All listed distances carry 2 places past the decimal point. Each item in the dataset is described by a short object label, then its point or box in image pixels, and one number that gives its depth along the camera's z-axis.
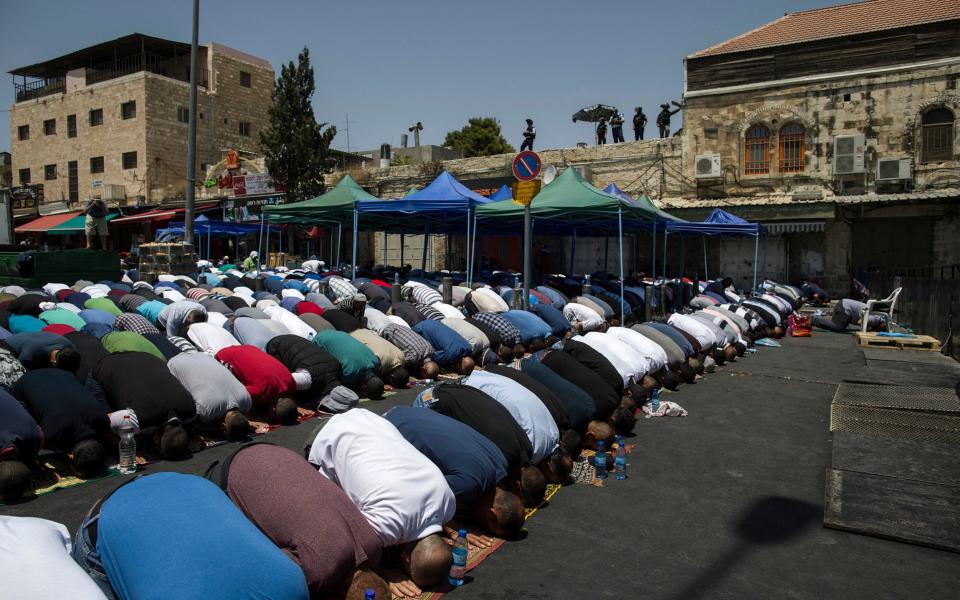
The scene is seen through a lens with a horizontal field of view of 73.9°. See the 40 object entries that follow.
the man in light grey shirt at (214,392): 5.51
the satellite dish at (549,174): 15.88
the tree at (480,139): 44.78
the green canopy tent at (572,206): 12.60
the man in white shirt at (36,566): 2.25
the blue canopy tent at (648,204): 14.43
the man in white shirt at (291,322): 8.32
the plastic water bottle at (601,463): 5.28
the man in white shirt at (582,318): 11.48
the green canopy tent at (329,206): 15.37
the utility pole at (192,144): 13.45
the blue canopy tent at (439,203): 14.51
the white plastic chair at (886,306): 13.81
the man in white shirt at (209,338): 6.98
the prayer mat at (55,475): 4.60
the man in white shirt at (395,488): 3.37
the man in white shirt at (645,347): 7.71
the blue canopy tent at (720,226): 16.61
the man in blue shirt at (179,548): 2.41
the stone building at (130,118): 32.81
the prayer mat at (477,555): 3.51
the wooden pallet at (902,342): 11.48
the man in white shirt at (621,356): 7.04
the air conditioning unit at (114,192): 32.34
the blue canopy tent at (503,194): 17.61
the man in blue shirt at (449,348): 8.62
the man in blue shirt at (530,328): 9.82
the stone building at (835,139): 19.31
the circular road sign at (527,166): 9.66
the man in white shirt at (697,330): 9.90
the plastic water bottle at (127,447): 4.90
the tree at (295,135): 26.77
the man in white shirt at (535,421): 4.68
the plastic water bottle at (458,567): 3.62
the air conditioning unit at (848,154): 19.94
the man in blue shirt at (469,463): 3.87
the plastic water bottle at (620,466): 5.35
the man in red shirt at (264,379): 6.19
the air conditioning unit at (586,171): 23.89
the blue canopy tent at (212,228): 23.62
